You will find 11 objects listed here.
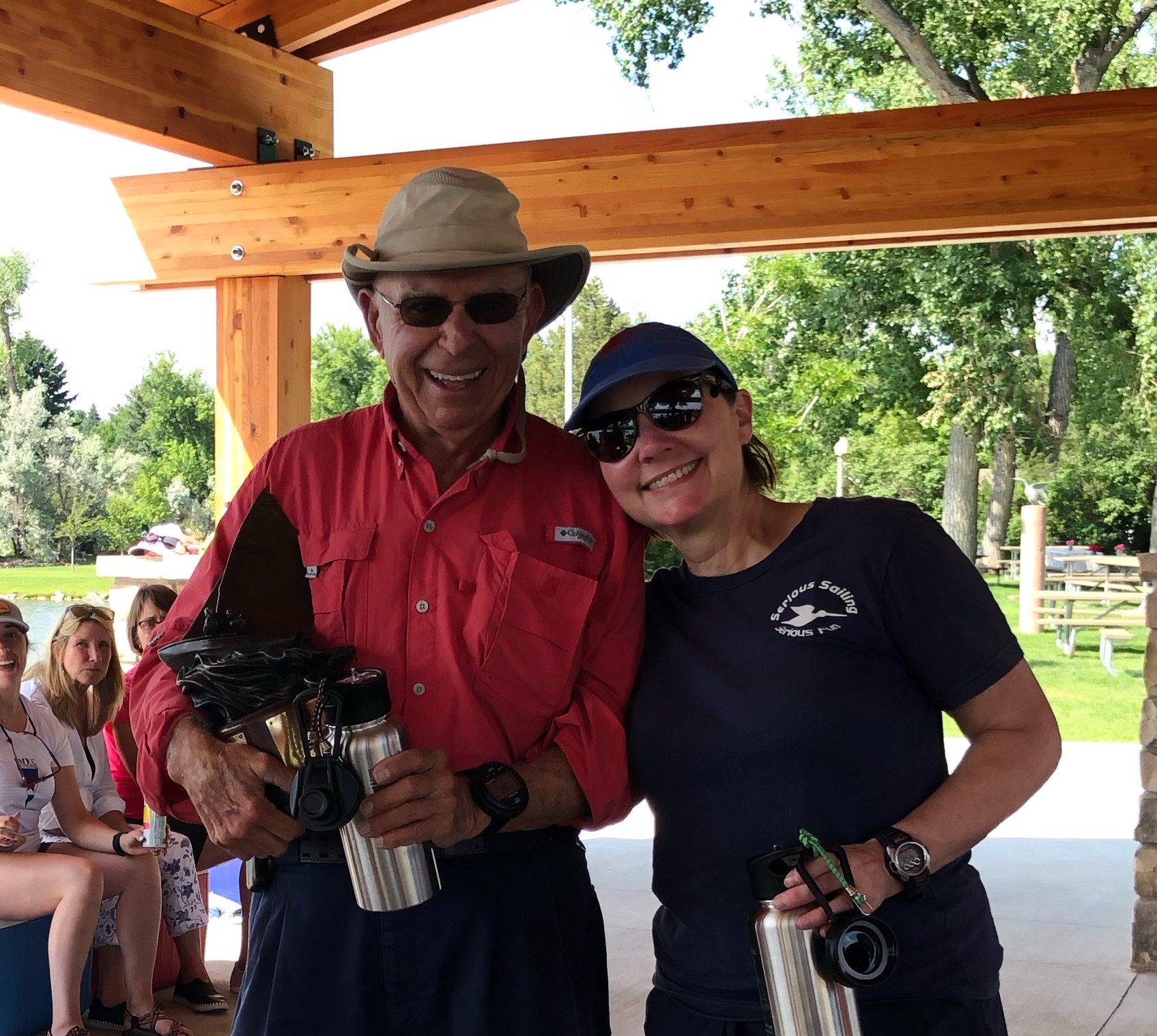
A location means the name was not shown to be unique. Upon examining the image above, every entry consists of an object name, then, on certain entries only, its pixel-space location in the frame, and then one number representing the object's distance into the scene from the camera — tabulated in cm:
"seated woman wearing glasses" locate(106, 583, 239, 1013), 473
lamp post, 1744
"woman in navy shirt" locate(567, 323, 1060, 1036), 176
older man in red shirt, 187
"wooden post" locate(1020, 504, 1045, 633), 1546
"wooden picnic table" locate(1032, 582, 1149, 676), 1472
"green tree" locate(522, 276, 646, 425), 3241
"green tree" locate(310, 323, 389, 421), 3294
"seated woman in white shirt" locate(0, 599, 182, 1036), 424
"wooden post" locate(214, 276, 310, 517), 542
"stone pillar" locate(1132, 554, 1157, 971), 483
